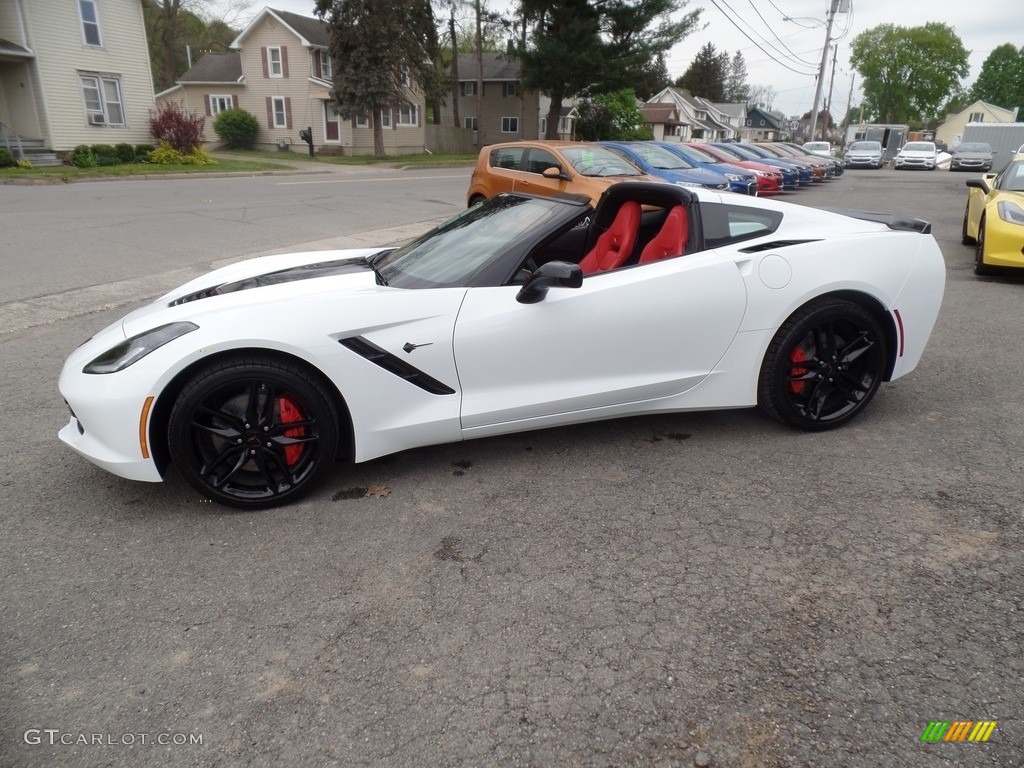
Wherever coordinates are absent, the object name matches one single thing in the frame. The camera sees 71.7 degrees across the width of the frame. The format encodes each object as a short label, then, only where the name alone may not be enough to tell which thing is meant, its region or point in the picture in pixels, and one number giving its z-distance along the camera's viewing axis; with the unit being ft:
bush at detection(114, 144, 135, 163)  79.10
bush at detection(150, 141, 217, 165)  79.36
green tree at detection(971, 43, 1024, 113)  325.42
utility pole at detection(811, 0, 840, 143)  122.42
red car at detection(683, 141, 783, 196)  58.34
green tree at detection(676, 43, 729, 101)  319.68
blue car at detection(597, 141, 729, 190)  44.60
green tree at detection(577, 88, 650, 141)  141.28
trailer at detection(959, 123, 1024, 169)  142.51
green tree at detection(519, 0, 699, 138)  114.21
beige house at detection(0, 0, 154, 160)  78.28
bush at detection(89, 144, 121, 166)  77.61
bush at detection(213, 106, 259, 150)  122.21
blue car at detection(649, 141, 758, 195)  49.50
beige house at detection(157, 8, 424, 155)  125.39
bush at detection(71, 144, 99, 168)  73.87
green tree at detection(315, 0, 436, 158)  107.14
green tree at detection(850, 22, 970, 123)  313.73
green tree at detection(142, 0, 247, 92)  147.95
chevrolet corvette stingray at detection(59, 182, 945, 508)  9.67
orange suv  35.60
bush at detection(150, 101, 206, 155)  81.66
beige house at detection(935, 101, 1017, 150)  300.20
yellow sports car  24.35
